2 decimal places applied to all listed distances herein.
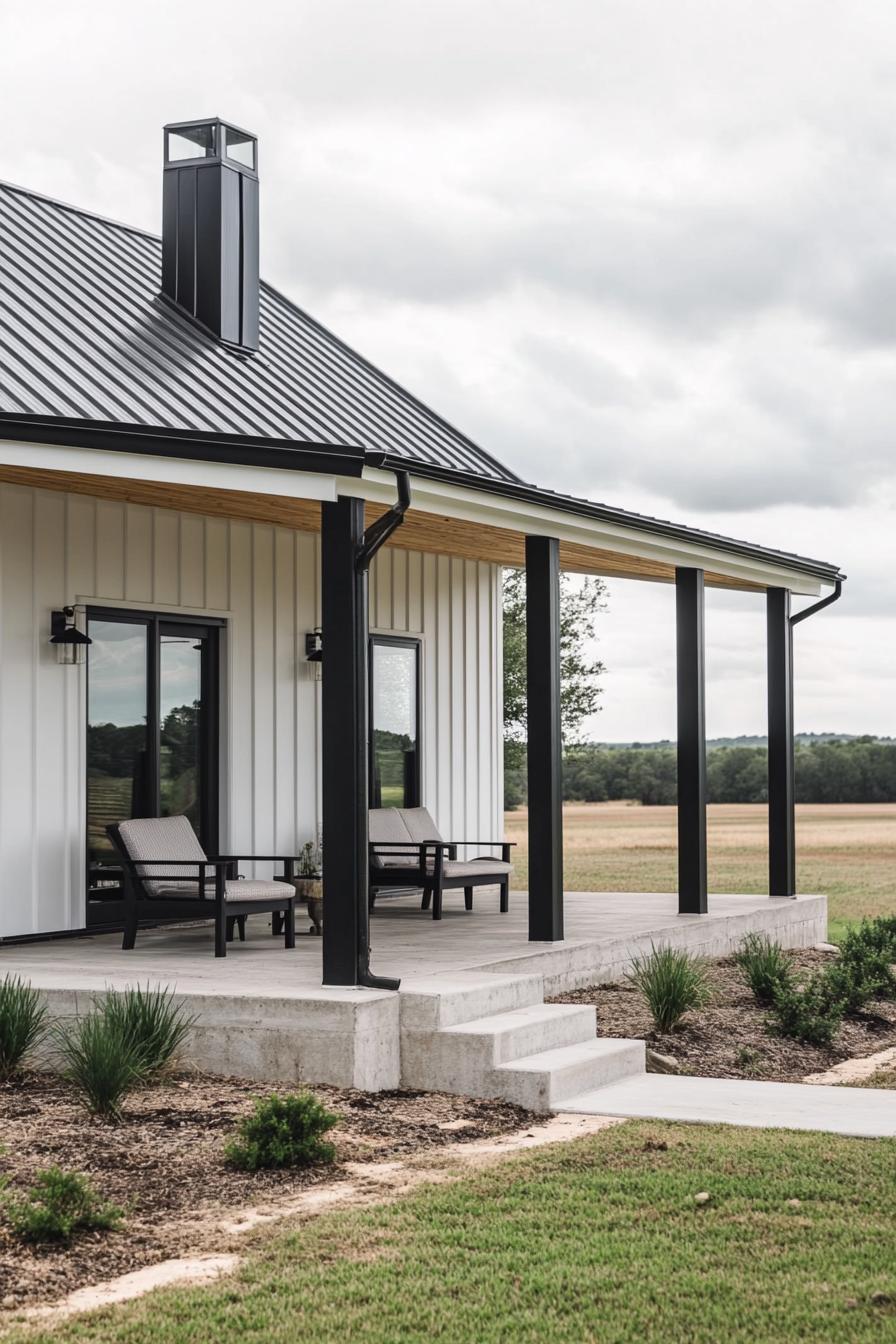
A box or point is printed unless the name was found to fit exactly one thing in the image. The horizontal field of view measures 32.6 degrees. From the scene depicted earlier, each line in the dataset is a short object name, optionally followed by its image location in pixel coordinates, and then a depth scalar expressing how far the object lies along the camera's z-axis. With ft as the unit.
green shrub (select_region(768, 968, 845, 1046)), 27.96
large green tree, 101.09
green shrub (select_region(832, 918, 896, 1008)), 32.07
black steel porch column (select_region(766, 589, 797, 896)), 41.47
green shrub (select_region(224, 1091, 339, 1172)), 18.02
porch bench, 35.12
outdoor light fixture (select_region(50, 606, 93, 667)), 31.53
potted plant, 33.65
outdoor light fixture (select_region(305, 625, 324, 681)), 38.37
